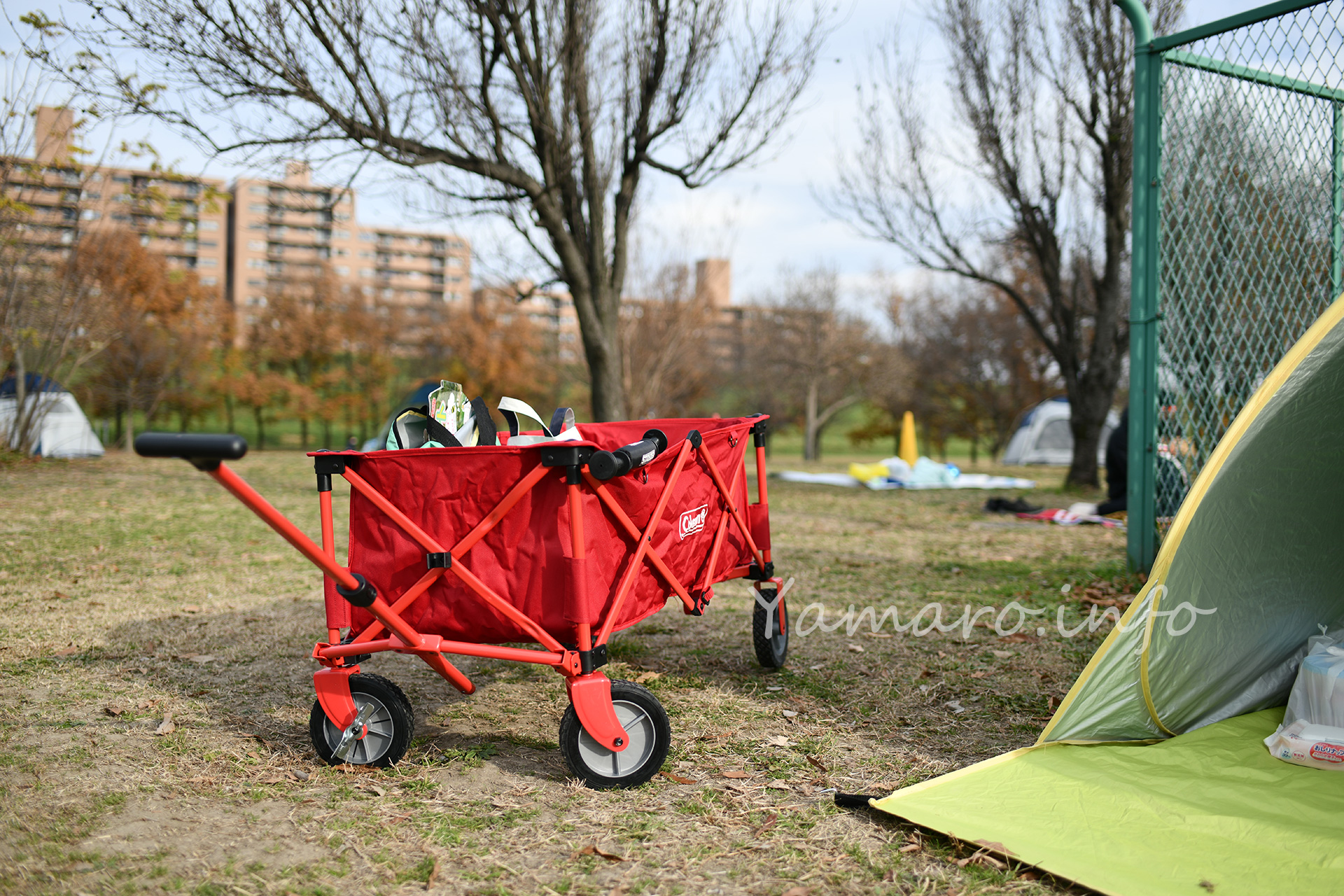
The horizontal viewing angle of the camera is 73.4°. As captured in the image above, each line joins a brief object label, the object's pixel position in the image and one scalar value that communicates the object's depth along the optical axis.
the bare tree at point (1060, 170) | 10.67
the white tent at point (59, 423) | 14.15
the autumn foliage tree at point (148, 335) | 19.75
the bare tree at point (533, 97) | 8.22
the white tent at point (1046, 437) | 23.06
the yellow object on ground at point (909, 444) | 15.40
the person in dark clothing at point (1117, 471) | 9.38
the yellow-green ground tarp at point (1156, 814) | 2.20
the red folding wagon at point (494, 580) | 2.69
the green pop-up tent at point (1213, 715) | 2.30
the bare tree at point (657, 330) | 20.45
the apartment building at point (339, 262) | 35.41
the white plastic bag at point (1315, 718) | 2.83
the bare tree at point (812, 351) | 29.84
